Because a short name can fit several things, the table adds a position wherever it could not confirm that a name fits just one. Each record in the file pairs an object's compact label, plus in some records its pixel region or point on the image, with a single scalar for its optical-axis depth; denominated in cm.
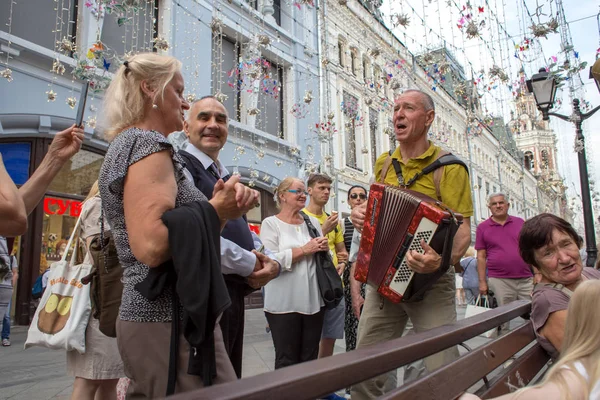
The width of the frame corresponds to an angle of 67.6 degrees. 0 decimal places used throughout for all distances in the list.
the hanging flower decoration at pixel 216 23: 747
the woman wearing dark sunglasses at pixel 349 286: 451
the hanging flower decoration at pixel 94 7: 841
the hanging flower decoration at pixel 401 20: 573
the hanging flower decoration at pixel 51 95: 645
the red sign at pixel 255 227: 1241
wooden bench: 72
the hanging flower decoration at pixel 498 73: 582
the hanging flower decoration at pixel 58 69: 747
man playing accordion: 255
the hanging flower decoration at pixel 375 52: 741
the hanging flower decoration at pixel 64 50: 784
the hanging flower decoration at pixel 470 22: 514
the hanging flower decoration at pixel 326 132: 1091
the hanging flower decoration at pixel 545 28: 476
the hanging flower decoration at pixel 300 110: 1330
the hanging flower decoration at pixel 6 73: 606
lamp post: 775
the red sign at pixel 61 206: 853
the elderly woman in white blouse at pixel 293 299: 345
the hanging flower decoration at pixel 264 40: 749
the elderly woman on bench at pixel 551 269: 222
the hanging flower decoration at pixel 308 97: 912
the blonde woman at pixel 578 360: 142
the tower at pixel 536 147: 2983
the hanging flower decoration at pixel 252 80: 1012
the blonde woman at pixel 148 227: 133
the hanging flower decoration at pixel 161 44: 665
